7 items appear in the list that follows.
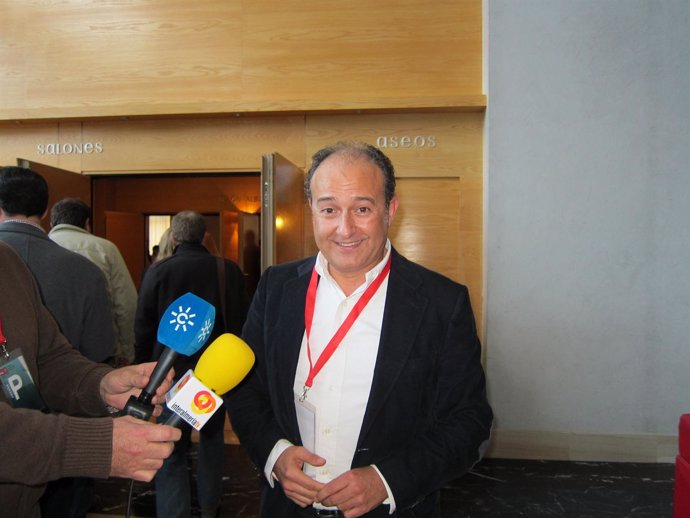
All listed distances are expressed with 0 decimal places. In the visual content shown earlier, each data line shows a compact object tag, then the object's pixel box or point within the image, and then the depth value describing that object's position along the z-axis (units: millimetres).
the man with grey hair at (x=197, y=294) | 2850
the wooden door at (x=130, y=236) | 7641
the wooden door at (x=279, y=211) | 3467
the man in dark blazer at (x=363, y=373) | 1327
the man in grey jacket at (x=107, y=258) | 3191
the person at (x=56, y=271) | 2309
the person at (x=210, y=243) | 3598
